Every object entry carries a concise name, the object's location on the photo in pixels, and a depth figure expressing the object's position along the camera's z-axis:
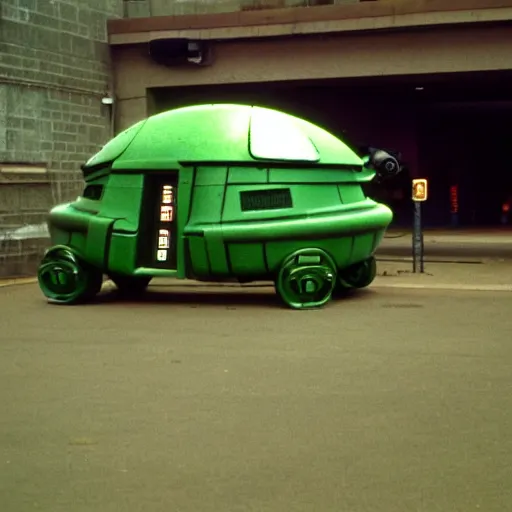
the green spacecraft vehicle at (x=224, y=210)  11.92
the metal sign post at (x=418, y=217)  16.50
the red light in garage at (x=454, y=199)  40.99
